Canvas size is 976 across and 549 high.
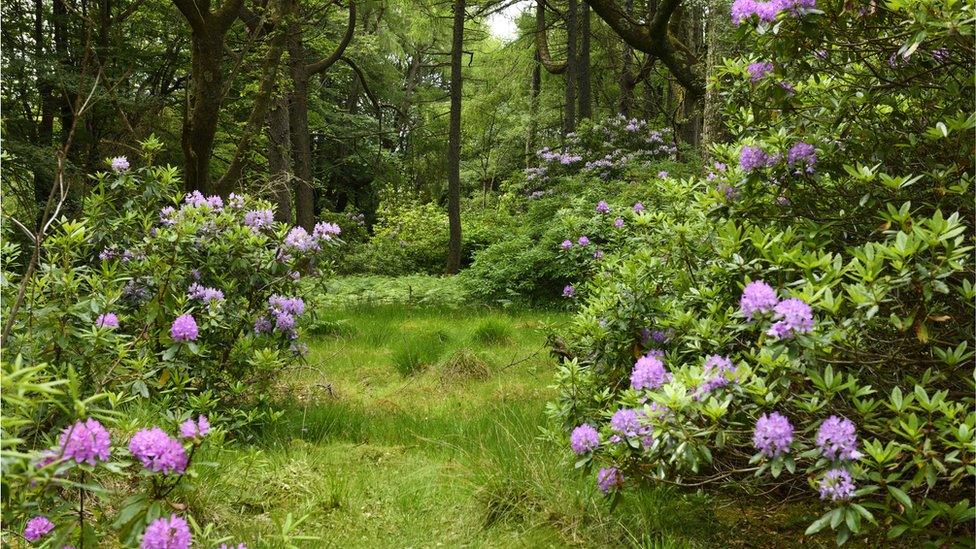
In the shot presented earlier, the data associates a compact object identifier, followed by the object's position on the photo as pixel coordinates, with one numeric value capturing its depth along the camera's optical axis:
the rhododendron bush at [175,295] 2.51
